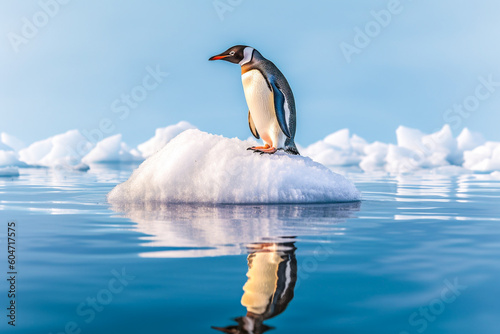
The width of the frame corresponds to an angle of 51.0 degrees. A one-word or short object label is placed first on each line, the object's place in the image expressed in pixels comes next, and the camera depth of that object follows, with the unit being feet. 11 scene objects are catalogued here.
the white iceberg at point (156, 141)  91.19
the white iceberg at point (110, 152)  94.43
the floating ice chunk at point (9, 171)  53.88
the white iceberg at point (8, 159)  70.19
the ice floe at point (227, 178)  20.44
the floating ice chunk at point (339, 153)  100.58
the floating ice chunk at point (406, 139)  95.81
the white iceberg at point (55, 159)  81.20
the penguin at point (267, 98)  21.38
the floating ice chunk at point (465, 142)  93.04
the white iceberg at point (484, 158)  80.42
